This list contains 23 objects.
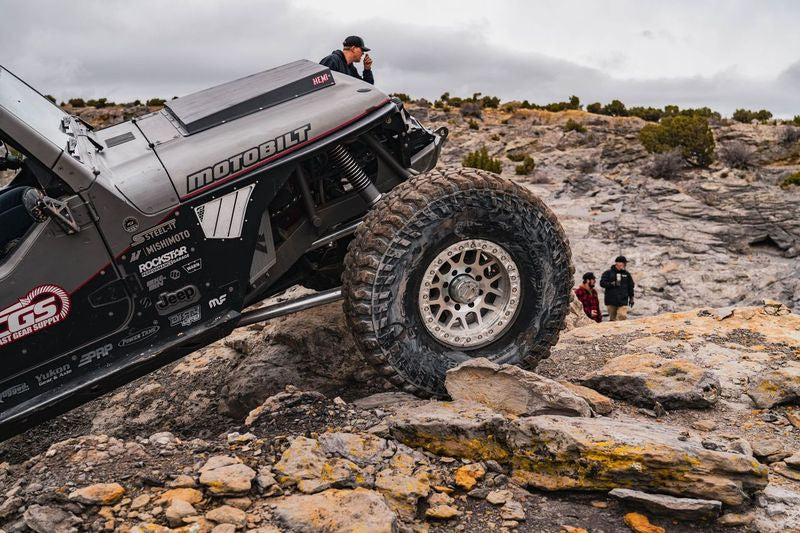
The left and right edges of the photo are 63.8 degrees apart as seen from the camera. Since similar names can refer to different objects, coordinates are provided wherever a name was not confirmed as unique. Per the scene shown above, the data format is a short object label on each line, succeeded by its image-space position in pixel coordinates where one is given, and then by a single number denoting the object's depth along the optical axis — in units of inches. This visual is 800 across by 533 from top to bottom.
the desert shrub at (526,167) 913.5
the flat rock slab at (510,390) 136.6
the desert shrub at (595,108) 1492.2
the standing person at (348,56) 231.8
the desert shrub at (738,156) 886.4
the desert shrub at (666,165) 815.7
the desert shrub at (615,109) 1485.0
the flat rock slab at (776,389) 159.8
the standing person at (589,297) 430.0
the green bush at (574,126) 1187.3
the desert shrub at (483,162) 868.5
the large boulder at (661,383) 160.2
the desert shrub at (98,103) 1482.7
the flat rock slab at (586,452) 109.1
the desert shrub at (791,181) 687.7
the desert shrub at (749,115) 1488.7
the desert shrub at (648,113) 1450.0
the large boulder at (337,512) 99.1
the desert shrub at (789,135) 963.3
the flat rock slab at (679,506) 103.6
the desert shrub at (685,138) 901.2
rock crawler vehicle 131.9
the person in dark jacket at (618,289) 441.4
